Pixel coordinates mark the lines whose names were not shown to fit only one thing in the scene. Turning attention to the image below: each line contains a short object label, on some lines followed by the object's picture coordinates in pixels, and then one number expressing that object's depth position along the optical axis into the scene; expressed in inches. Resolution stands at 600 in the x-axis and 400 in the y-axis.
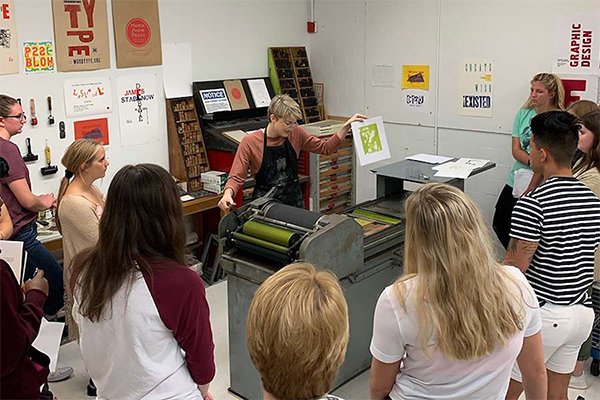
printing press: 118.6
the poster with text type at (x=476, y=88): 206.7
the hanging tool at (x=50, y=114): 176.7
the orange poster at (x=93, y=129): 185.0
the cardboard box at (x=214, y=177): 205.0
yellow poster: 221.9
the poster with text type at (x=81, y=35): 175.8
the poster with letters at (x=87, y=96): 181.0
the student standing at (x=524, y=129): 181.6
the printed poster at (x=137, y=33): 189.8
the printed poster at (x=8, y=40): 163.5
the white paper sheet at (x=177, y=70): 206.4
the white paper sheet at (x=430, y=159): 167.8
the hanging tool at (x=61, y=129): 179.9
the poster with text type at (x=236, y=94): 224.5
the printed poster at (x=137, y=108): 195.3
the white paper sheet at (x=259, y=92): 232.8
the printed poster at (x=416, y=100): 223.5
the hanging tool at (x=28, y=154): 172.2
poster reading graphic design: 183.2
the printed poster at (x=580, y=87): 185.6
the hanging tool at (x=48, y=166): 177.0
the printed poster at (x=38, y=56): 169.8
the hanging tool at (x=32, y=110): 172.4
